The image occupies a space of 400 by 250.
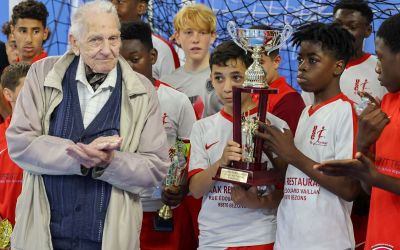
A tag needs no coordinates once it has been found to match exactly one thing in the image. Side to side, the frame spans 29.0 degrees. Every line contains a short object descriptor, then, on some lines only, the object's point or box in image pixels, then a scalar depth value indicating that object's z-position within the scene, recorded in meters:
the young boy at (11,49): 5.14
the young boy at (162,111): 3.99
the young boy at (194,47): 4.41
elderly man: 2.89
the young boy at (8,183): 3.74
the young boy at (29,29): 4.86
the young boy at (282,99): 3.56
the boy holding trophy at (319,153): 3.10
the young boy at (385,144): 2.66
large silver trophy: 3.13
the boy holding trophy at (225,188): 3.33
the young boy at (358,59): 3.97
